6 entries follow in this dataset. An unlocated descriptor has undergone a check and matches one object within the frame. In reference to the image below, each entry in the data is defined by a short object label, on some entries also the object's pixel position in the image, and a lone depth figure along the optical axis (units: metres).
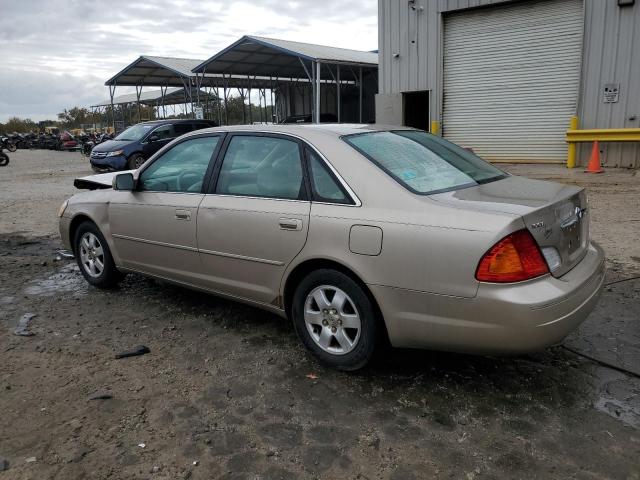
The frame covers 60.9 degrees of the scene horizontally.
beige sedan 2.76
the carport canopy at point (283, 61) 20.53
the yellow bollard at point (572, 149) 12.75
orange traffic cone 11.91
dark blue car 16.20
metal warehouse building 12.11
